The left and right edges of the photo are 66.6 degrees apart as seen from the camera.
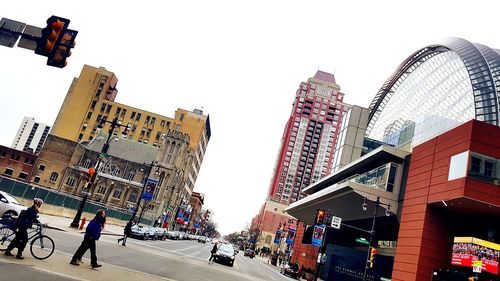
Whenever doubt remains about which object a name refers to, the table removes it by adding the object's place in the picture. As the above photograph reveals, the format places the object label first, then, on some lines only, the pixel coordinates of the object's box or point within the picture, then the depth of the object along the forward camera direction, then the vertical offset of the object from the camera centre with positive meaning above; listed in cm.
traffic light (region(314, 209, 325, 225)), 2880 +281
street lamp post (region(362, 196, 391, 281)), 2770 +224
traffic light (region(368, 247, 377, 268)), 2681 +99
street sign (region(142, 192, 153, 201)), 3891 +121
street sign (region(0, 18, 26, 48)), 1153 +391
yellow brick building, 11075 +2423
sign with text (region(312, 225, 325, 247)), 3575 +202
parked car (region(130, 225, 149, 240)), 3991 -265
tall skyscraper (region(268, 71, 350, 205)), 16738 +4705
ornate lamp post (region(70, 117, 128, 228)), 2786 -149
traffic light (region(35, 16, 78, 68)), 1111 +388
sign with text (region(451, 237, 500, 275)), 2550 +301
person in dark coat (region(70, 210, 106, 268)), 1162 -149
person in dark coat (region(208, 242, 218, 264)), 2928 -170
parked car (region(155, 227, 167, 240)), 4849 -266
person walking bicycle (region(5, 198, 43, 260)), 1086 -150
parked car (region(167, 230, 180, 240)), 6450 -318
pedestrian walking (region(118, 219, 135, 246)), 2504 -175
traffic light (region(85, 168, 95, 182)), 2588 +105
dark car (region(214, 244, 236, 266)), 3045 -197
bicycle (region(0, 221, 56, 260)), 1182 -196
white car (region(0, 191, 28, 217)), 1944 -176
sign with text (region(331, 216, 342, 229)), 3493 +337
